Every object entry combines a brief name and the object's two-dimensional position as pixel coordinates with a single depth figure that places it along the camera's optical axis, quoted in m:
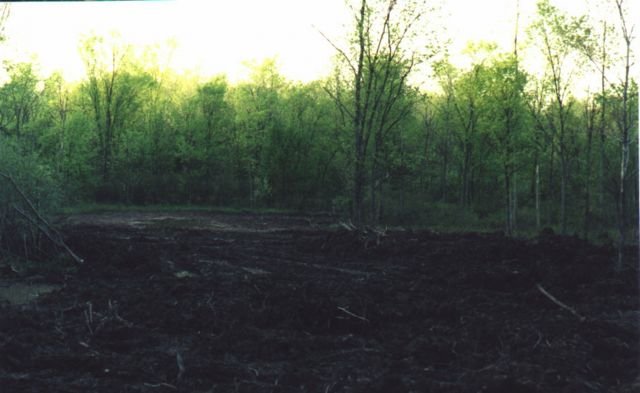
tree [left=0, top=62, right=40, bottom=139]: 42.97
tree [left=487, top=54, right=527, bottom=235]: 29.36
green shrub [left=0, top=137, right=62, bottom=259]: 16.83
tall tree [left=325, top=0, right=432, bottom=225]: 25.27
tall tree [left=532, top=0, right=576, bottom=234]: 27.30
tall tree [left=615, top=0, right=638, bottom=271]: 15.88
